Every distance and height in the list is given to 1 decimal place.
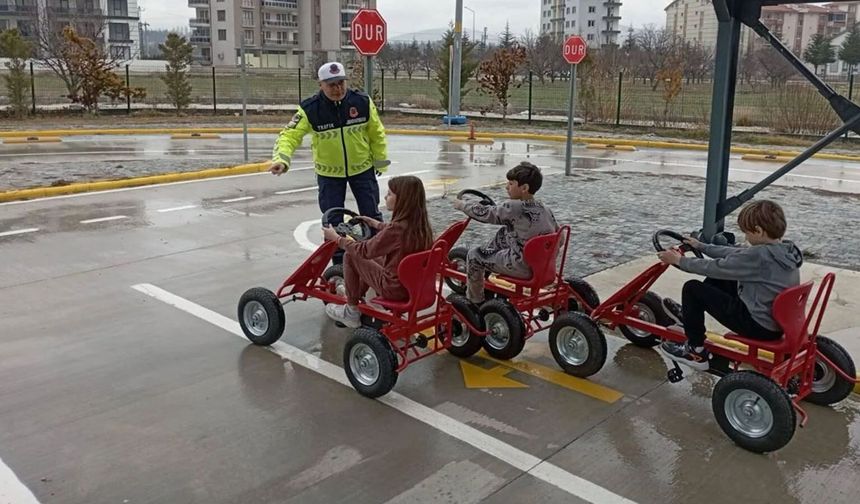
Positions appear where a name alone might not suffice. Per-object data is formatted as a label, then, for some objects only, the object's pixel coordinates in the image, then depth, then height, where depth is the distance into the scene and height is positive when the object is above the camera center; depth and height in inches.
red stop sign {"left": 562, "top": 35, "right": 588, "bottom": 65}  552.7 +44.7
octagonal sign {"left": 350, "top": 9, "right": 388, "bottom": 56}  358.9 +43.9
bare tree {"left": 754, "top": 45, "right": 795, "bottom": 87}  1059.2 +74.2
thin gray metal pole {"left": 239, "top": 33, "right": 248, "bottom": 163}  555.5 +23.4
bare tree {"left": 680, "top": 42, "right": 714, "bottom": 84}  1632.8 +114.6
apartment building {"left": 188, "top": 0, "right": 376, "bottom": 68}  3777.1 +405.9
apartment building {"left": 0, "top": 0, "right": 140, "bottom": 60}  1323.8 +329.8
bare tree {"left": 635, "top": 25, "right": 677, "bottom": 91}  1540.4 +168.4
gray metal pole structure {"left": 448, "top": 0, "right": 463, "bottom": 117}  899.4 +54.4
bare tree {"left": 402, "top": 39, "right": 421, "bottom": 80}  2449.8 +179.1
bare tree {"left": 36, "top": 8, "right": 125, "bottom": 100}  984.9 +102.7
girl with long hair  186.1 -29.5
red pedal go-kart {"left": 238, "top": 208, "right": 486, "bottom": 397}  178.2 -49.6
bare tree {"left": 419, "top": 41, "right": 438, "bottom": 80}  2583.7 +181.5
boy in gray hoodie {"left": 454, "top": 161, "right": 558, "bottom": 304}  203.2 -26.4
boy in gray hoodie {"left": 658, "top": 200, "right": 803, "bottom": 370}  159.8 -32.0
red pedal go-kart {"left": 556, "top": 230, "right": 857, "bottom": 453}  151.9 -52.1
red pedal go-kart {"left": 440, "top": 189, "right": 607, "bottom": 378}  190.2 -49.4
